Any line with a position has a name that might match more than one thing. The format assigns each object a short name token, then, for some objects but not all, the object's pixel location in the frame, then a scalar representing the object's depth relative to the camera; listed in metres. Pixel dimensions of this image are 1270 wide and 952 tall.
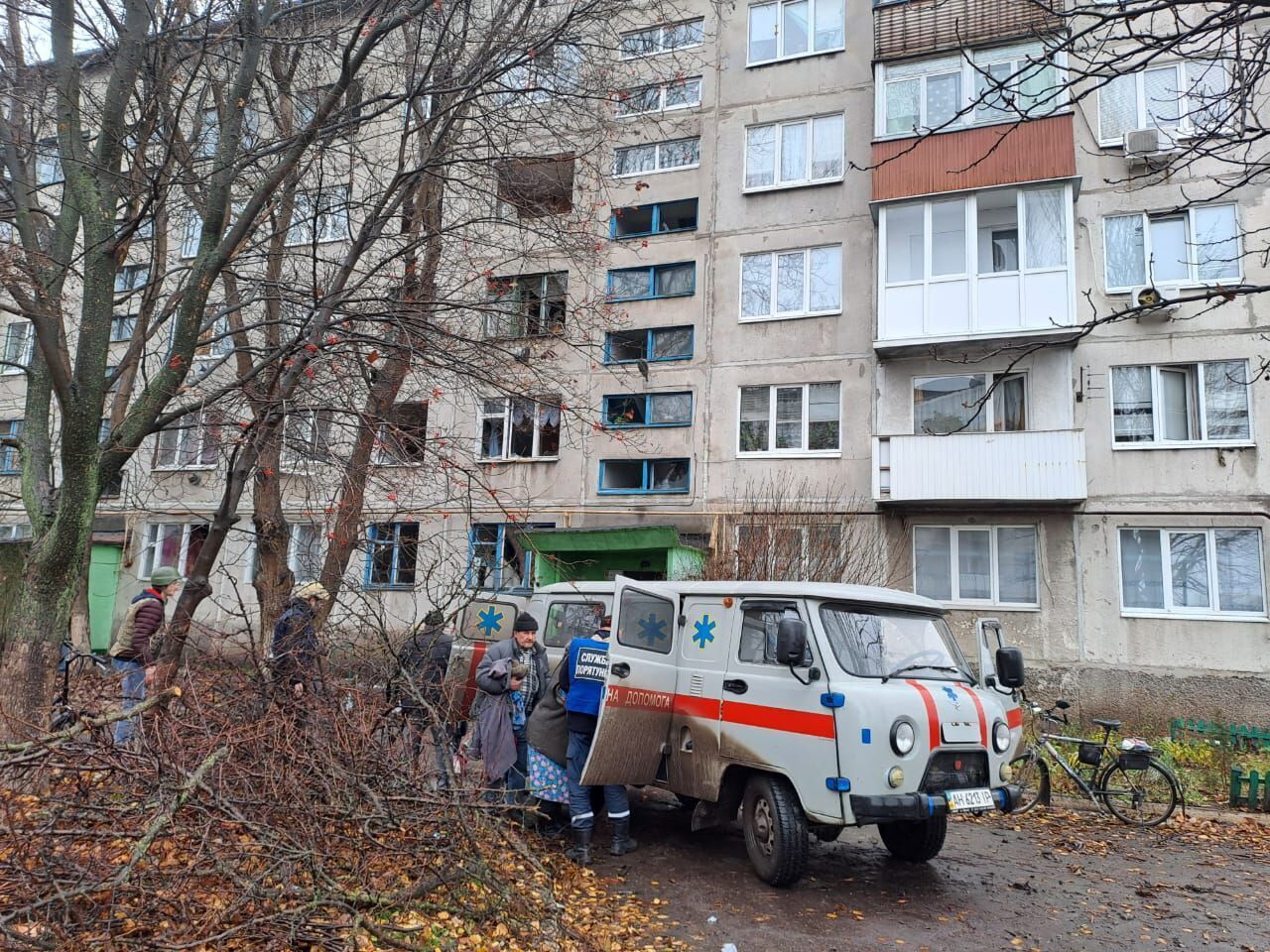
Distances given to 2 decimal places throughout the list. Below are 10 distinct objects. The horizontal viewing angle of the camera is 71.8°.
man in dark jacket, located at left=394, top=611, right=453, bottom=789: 5.98
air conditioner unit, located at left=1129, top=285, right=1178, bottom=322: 14.84
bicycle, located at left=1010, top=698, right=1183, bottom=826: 8.95
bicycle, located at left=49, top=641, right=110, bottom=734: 4.89
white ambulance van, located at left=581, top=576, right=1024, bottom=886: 6.14
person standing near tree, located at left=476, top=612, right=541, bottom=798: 7.32
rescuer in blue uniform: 6.94
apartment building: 15.47
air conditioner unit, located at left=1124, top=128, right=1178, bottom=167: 16.12
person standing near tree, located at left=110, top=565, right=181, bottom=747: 8.71
